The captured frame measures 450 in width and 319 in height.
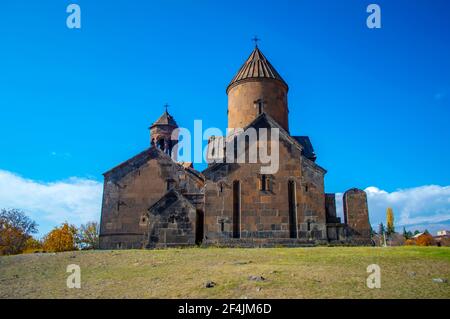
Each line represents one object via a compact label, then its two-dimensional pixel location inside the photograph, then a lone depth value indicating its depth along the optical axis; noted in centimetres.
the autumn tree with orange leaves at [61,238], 4282
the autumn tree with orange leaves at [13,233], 3175
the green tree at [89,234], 5001
